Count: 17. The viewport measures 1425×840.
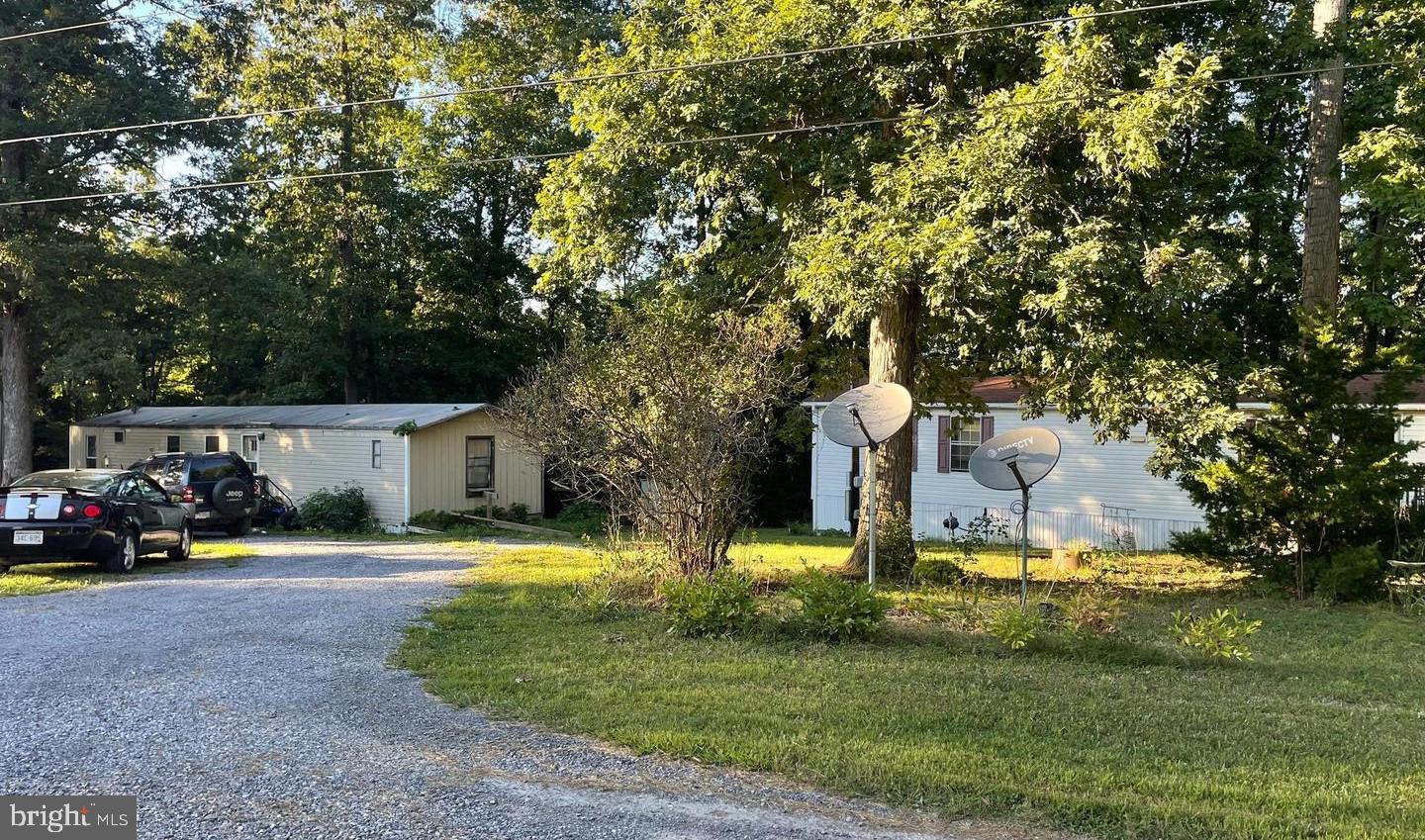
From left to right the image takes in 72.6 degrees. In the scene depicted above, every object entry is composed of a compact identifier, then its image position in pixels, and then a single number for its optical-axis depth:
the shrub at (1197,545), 12.40
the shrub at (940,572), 12.05
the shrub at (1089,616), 8.09
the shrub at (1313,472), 11.34
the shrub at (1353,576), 11.21
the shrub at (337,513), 21.06
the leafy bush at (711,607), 8.27
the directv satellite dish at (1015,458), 9.27
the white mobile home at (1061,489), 18.34
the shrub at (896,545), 12.27
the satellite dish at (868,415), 9.32
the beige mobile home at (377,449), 21.53
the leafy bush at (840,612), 8.00
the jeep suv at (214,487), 18.45
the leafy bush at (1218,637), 7.41
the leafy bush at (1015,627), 7.64
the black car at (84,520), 11.80
